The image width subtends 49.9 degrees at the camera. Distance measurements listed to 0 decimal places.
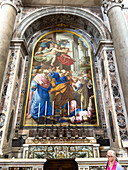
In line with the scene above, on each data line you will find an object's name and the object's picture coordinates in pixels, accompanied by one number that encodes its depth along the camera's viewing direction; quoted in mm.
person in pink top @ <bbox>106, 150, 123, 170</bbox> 2213
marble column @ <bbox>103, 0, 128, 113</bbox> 4727
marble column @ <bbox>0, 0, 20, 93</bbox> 4992
